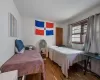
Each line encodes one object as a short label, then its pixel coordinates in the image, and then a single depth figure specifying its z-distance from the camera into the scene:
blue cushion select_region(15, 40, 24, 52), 1.83
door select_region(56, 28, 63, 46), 3.49
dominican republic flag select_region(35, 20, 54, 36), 3.12
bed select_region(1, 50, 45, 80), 1.05
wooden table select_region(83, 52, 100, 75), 1.56
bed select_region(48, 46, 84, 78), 1.65
